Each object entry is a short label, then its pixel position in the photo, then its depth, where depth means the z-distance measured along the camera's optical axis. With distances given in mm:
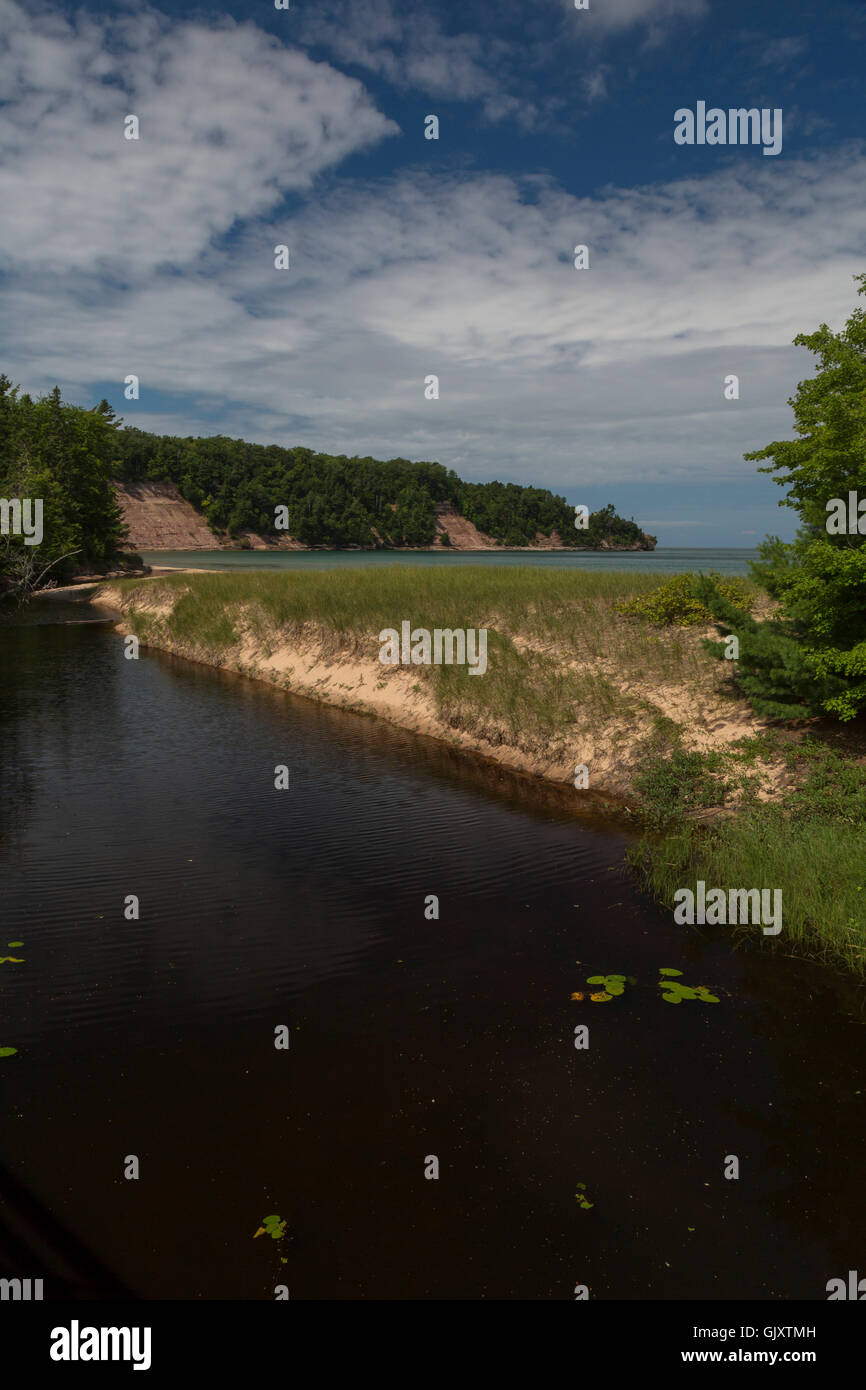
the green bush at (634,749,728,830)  14484
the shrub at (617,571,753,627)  21125
